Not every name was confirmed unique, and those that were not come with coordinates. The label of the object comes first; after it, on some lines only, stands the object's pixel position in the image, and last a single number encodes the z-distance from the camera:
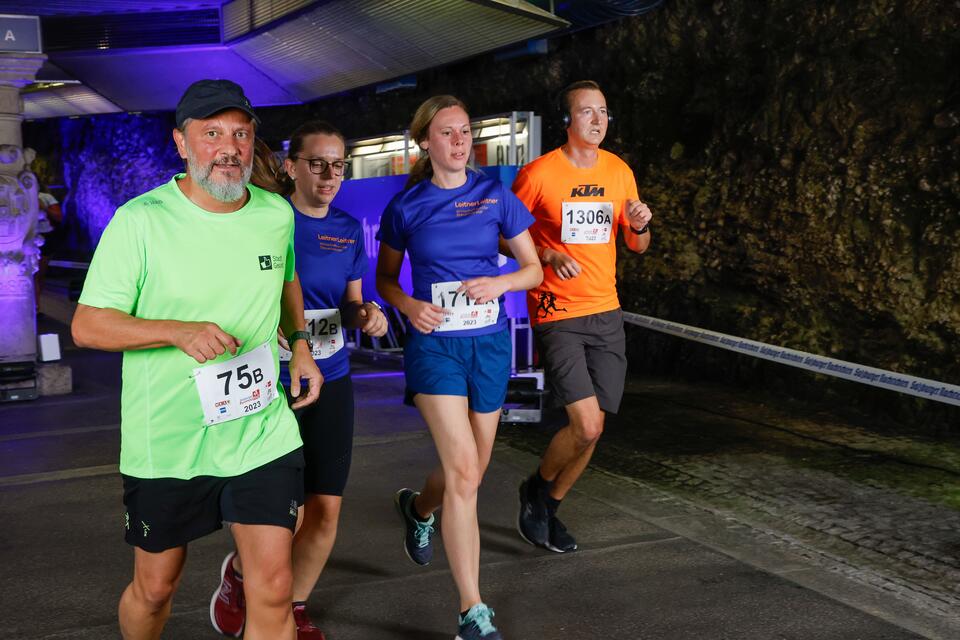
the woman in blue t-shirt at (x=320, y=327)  3.60
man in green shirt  2.64
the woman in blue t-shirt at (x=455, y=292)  3.65
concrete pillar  8.62
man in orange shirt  4.51
